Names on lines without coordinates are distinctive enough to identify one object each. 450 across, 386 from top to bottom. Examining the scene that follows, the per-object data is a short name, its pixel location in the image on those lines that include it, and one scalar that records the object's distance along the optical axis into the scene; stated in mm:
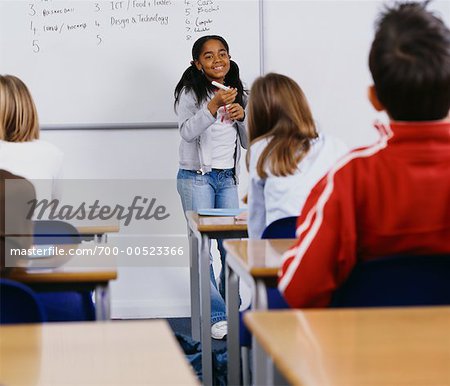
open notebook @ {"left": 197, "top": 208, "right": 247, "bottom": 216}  5061
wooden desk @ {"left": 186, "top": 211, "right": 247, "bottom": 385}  4749
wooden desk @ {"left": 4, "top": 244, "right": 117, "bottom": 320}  3903
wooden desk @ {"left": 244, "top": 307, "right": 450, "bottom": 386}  2378
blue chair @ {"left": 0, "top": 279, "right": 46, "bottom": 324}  3593
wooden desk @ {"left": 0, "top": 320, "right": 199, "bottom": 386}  2459
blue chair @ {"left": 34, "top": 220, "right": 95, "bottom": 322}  4196
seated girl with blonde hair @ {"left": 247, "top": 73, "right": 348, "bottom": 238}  4450
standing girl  5798
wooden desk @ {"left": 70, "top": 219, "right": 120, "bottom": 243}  4988
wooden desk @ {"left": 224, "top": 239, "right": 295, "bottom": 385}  3862
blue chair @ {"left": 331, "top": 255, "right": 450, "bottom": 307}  3320
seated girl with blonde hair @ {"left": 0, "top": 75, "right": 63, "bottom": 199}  4518
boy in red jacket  3530
